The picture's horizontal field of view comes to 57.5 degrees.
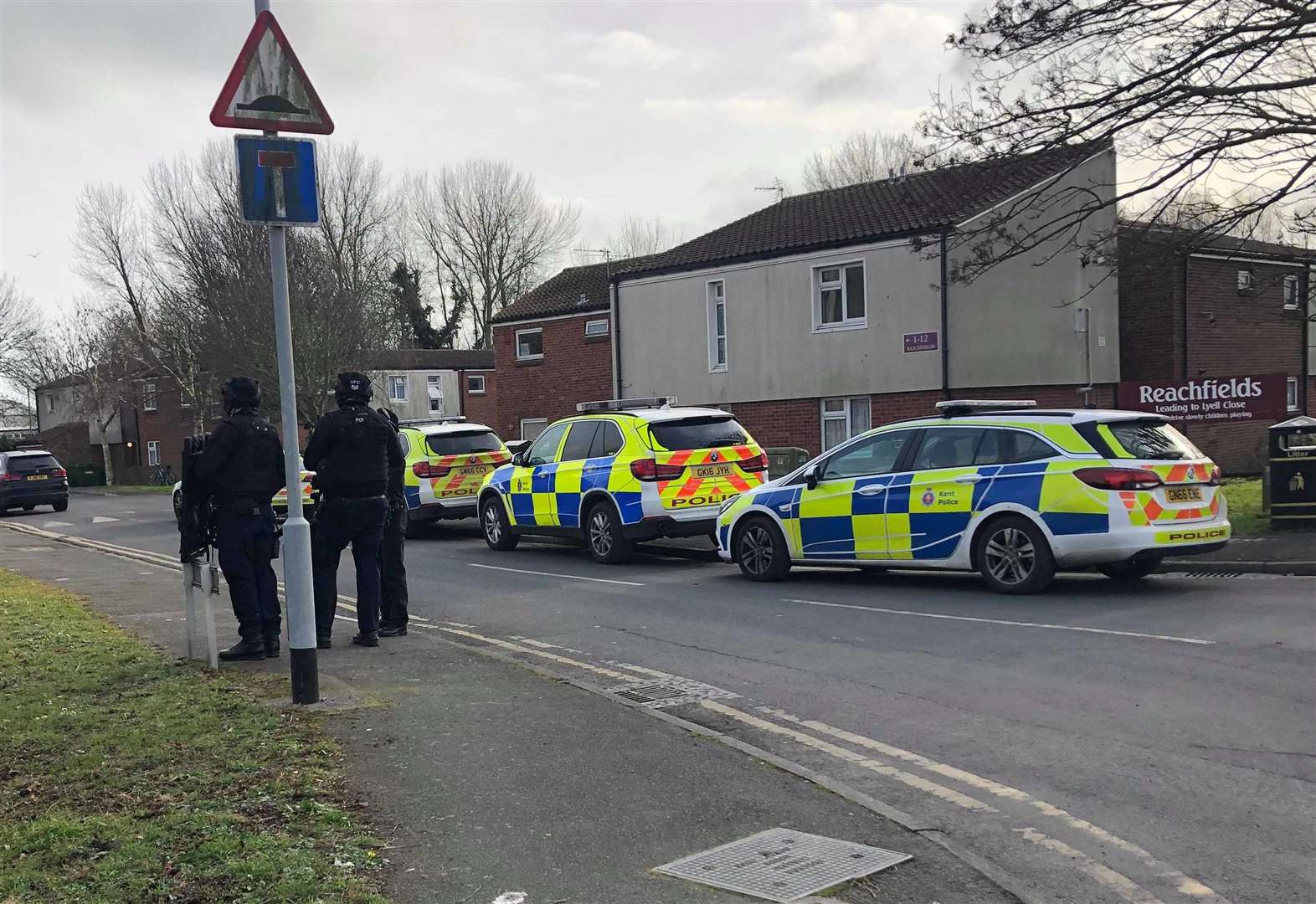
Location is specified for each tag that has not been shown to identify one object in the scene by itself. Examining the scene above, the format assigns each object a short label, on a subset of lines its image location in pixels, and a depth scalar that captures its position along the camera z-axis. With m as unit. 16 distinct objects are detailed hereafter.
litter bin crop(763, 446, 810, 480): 19.92
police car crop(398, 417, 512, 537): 18.39
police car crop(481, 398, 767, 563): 13.90
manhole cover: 3.98
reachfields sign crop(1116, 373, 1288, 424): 14.57
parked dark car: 31.16
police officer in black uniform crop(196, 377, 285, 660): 8.02
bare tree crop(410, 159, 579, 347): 56.84
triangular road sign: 6.21
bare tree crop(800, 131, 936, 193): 52.44
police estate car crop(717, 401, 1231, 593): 10.04
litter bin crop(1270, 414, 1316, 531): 13.34
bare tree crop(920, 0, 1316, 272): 13.20
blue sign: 6.29
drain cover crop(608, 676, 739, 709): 7.03
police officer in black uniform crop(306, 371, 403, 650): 8.51
